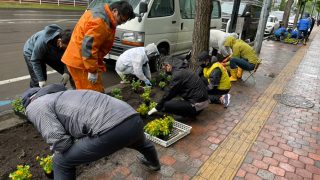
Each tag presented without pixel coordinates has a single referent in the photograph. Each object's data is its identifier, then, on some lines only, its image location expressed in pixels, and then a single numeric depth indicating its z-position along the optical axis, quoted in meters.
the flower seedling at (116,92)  5.27
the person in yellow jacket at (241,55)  7.29
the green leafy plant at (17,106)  4.23
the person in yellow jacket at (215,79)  5.38
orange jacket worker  3.49
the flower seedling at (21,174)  2.79
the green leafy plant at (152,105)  4.86
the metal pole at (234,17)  10.46
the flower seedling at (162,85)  6.16
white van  6.74
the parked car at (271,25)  21.70
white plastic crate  3.95
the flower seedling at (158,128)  3.95
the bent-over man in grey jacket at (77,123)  2.14
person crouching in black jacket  4.38
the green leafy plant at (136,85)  5.81
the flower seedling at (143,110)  4.63
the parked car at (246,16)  12.82
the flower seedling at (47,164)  3.04
